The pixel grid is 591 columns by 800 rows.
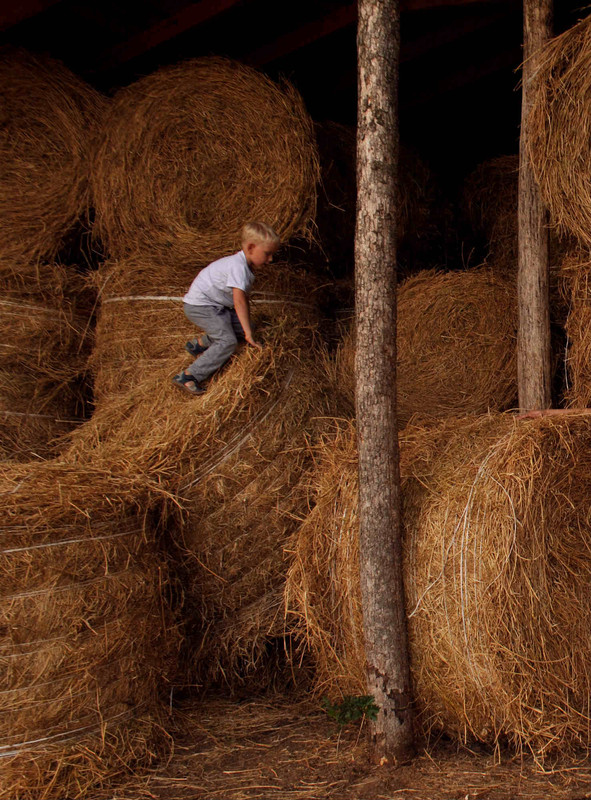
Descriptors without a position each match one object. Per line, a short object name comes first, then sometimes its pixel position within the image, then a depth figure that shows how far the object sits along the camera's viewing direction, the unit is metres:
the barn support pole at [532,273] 4.23
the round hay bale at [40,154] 5.02
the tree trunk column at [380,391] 3.56
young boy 4.40
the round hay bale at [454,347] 4.75
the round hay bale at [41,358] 4.92
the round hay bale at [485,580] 3.42
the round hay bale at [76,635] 3.35
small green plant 3.56
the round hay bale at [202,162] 4.65
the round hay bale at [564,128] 3.88
